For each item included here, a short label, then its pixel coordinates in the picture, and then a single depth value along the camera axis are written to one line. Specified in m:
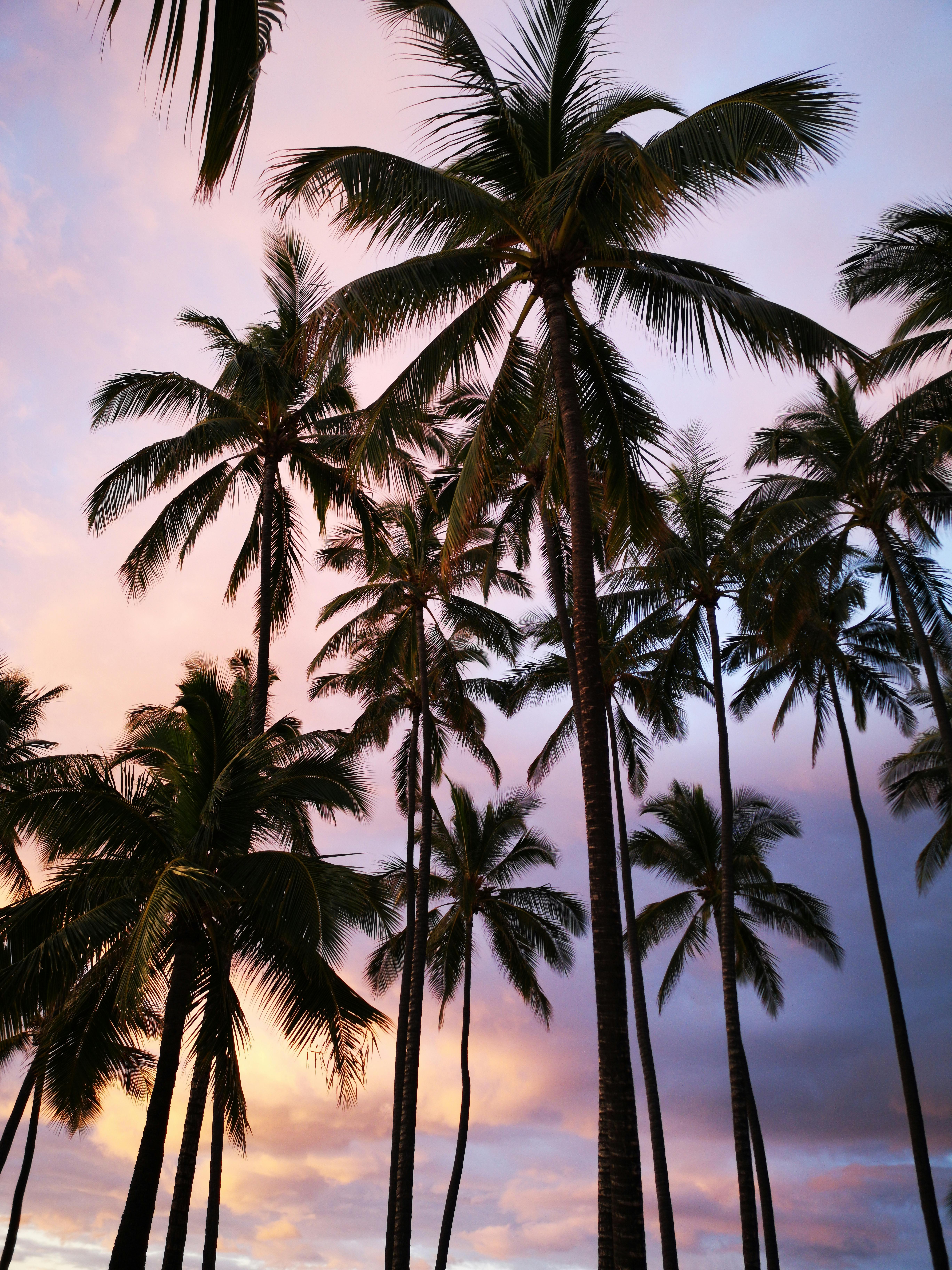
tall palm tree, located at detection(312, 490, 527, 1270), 20.12
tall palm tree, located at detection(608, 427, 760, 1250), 18.50
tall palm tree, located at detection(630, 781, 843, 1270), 25.16
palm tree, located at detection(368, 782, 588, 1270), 26.27
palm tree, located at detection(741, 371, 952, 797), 15.72
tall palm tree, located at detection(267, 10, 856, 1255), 8.52
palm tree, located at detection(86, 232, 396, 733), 15.94
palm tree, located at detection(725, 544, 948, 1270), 17.91
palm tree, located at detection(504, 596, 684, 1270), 20.00
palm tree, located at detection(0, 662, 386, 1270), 10.90
